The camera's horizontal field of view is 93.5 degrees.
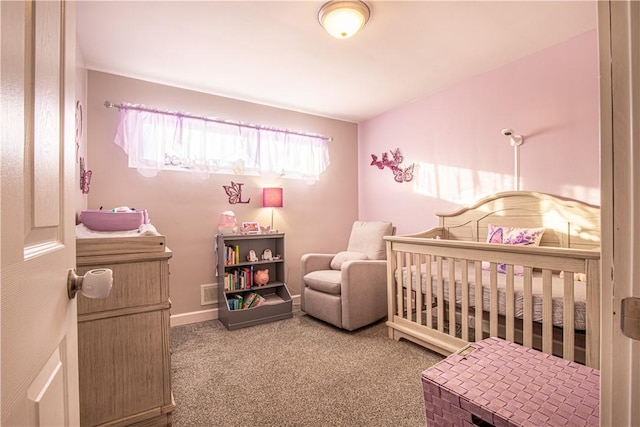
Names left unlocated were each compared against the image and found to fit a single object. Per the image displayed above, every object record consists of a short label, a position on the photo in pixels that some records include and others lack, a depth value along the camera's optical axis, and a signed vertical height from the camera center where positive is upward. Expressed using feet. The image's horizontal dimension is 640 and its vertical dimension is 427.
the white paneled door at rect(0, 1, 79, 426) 1.20 +0.01
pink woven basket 2.95 -1.95
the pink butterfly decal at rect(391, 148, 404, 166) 12.22 +2.32
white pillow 10.73 -1.56
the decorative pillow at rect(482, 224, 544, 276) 7.72 -0.62
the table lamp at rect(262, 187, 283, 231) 11.05 +0.67
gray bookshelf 9.70 -2.35
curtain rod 9.06 +3.33
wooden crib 5.32 -1.55
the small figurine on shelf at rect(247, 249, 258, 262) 10.60 -1.47
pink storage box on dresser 5.78 -0.07
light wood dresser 4.47 -1.92
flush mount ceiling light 6.07 +4.13
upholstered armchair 9.02 -2.18
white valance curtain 9.28 +2.45
